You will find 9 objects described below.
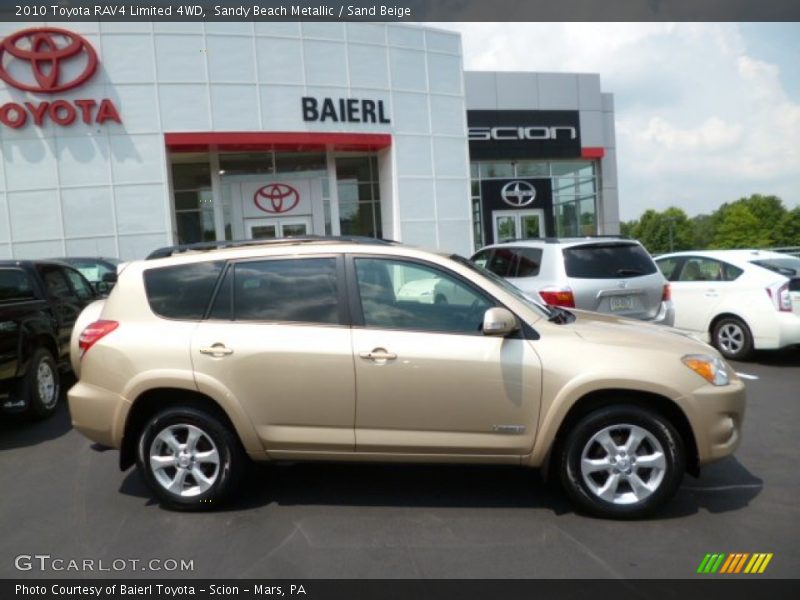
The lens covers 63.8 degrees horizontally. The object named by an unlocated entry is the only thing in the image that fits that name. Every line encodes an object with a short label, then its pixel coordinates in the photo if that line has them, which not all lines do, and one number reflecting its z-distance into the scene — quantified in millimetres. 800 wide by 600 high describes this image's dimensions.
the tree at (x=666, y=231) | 130375
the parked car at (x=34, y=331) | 6207
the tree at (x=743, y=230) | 107625
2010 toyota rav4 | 3908
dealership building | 17844
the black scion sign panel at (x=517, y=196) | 27031
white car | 8188
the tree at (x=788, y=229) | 104375
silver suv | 7395
